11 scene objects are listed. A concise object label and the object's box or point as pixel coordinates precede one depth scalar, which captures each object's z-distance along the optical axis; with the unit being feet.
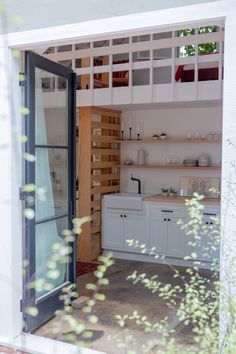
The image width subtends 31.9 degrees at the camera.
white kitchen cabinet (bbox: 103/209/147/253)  19.97
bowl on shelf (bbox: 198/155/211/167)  19.80
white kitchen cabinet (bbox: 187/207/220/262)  17.95
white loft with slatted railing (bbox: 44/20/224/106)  15.83
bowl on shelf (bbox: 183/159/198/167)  20.13
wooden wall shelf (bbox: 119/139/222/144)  19.52
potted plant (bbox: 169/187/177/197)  20.75
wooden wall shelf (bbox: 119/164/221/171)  19.48
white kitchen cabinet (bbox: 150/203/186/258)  18.92
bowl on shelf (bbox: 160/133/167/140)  20.75
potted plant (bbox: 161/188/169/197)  20.89
